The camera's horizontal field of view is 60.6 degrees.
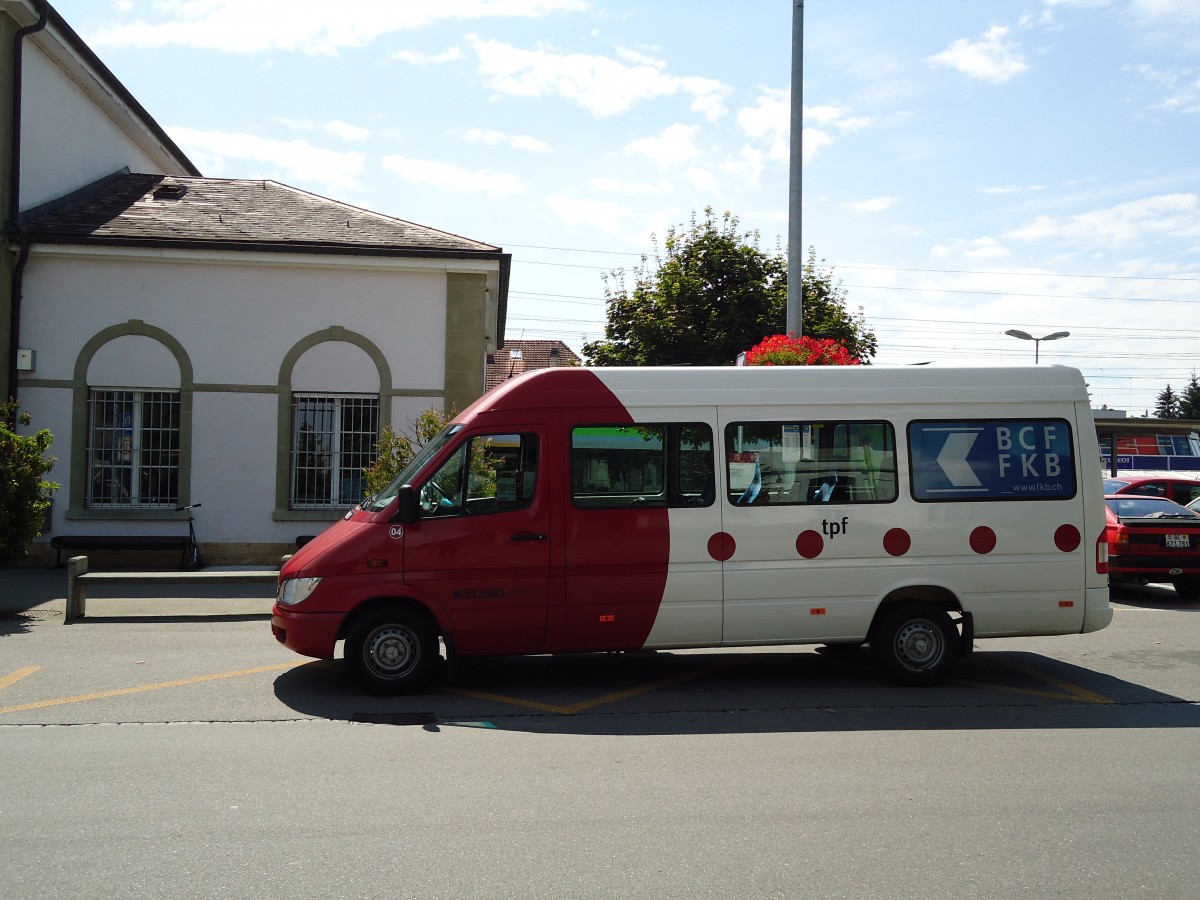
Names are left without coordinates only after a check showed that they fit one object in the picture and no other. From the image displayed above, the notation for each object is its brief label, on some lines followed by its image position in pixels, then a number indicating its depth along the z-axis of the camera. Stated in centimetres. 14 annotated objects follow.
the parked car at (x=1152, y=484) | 1834
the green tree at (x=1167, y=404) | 9875
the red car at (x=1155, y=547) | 1380
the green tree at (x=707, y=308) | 2898
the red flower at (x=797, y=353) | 1270
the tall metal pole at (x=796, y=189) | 1548
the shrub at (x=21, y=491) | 1189
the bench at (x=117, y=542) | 1537
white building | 1591
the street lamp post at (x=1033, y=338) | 3919
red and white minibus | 775
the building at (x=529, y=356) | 5269
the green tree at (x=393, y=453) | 1373
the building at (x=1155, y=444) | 4981
